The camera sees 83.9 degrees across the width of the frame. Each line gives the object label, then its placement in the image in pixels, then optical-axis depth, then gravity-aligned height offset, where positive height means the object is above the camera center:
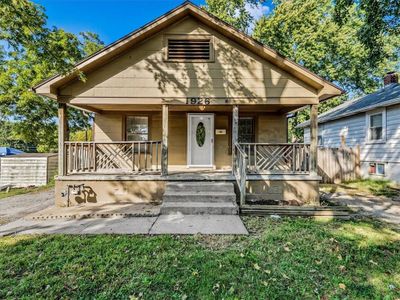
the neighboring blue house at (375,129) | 9.77 +1.16
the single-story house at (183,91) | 6.62 +1.82
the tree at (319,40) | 20.23 +10.38
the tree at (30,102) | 14.35 +3.17
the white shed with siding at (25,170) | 10.62 -0.99
